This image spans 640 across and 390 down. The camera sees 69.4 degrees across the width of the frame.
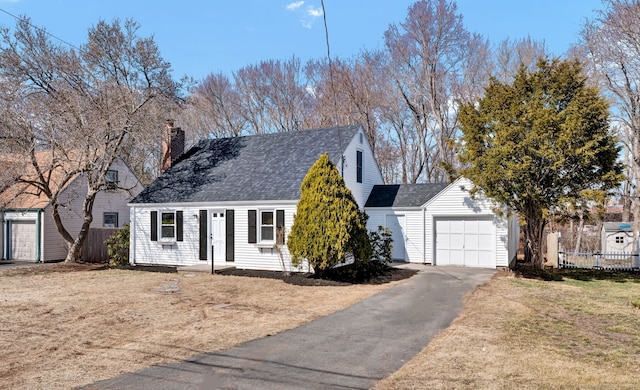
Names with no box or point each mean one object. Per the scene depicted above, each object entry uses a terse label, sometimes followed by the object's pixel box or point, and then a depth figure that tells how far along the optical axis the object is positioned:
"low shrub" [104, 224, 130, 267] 20.89
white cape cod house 18.05
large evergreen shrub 14.96
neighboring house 22.88
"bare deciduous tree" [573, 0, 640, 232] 22.52
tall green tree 15.82
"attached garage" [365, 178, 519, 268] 18.78
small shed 29.47
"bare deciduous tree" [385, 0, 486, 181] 30.55
